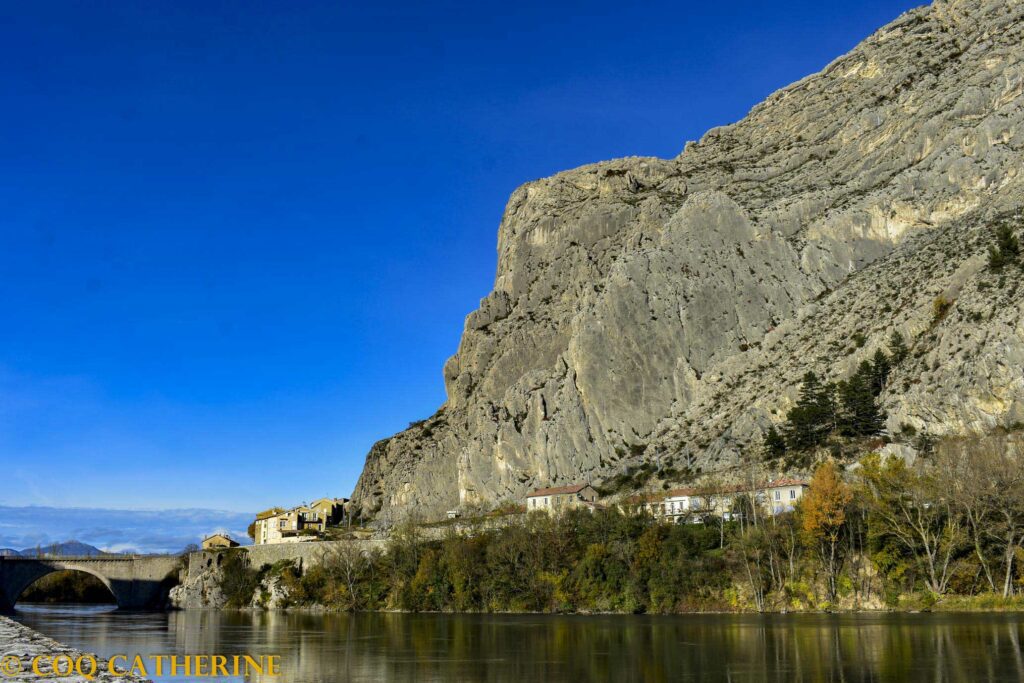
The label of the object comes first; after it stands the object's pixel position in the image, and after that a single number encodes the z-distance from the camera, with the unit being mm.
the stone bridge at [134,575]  125000
